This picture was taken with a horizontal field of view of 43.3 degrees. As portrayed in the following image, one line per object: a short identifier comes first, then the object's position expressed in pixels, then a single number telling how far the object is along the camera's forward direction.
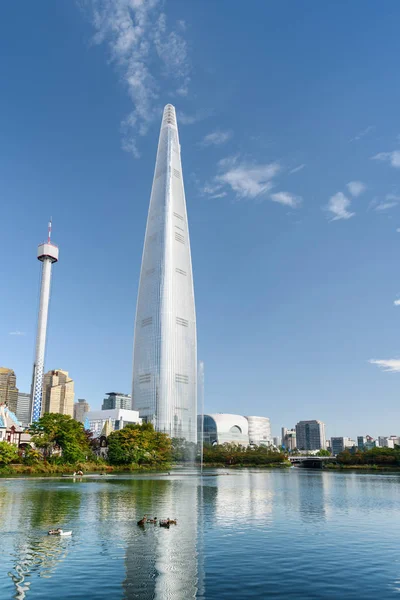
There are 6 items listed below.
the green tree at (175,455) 194.62
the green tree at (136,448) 136.12
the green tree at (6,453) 94.19
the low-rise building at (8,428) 127.94
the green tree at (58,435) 109.25
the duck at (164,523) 38.70
